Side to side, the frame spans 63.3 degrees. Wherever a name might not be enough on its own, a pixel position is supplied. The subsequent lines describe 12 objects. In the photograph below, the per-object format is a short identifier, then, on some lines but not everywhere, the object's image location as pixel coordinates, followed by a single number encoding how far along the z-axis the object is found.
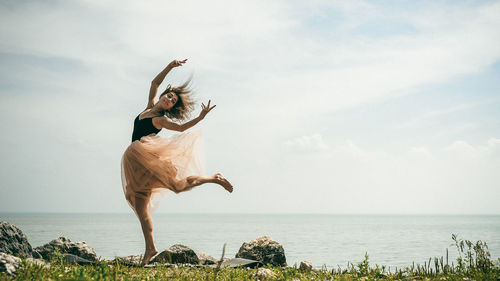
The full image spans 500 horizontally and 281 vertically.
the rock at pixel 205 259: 8.19
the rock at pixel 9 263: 4.58
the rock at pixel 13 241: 7.36
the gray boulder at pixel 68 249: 8.22
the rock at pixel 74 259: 6.54
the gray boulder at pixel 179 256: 7.85
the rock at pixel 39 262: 5.25
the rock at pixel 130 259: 6.92
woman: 7.01
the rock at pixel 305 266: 6.79
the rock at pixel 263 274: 5.51
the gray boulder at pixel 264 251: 8.60
